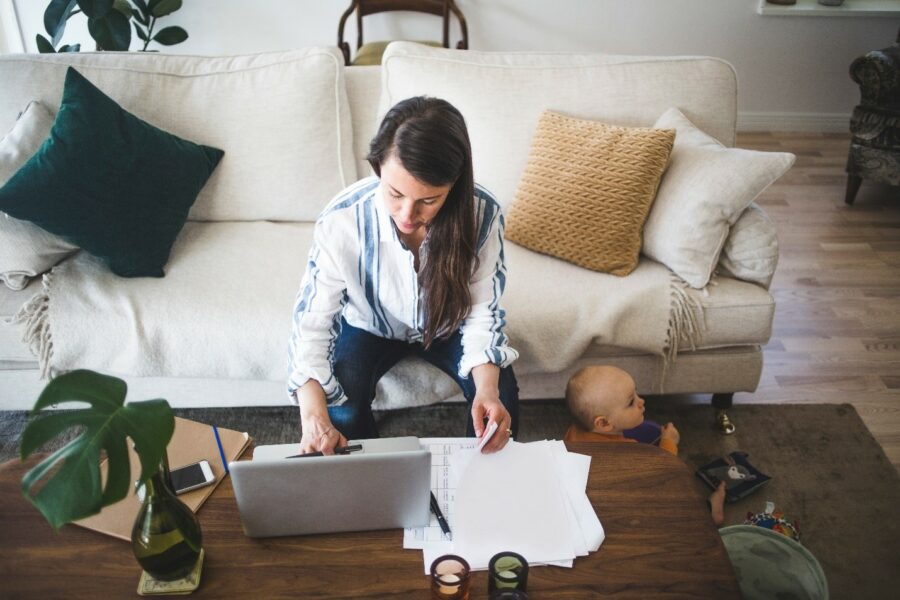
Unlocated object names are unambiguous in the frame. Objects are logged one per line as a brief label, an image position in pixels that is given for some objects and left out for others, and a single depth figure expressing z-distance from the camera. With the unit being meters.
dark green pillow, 1.65
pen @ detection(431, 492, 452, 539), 1.10
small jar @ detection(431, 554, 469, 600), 0.97
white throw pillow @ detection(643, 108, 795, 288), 1.74
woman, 1.19
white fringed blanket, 1.69
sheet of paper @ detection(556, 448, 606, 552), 1.10
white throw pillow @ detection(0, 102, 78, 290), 1.69
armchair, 2.81
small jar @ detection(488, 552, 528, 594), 0.99
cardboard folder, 1.12
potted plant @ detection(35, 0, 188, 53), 2.42
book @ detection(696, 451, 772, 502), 1.73
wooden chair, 3.02
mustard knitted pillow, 1.80
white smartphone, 1.18
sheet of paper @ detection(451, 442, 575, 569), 1.08
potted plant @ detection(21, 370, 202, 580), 0.78
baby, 1.60
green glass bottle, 0.95
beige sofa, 1.70
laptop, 0.99
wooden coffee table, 1.03
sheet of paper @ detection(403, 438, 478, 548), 1.10
